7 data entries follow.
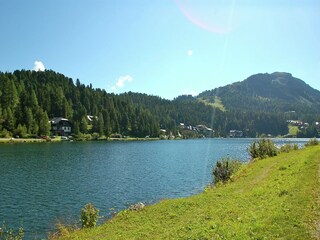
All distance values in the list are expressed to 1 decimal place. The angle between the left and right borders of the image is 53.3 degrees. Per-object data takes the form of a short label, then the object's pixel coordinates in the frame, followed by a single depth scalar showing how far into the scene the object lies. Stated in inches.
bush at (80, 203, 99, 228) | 850.1
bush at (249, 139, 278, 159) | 2284.9
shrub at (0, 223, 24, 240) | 870.5
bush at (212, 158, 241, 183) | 1470.2
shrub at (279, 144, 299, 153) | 2536.9
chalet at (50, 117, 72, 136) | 7084.2
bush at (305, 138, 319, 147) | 2928.6
